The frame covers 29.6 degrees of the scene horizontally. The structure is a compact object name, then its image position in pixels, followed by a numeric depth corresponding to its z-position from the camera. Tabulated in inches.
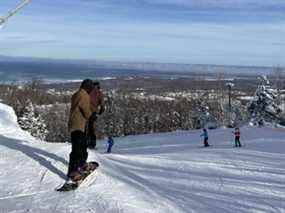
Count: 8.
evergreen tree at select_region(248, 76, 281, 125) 2142.0
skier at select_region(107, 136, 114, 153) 648.2
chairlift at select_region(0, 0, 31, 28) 435.2
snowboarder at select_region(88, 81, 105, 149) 453.2
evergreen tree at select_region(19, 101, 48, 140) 1908.2
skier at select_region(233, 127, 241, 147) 598.5
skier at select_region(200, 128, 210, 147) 643.2
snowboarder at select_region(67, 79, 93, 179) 362.9
